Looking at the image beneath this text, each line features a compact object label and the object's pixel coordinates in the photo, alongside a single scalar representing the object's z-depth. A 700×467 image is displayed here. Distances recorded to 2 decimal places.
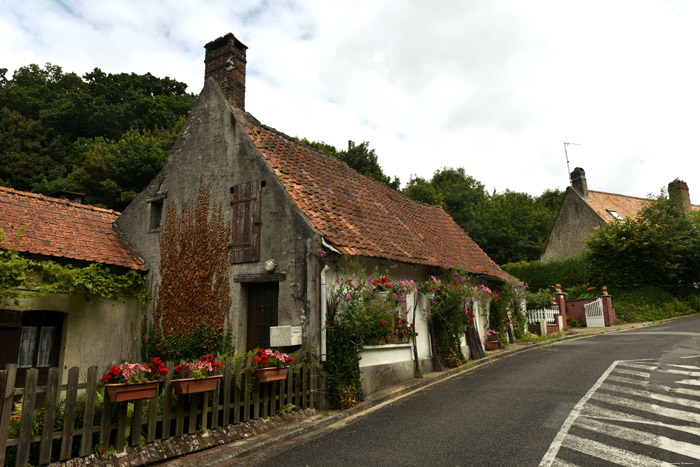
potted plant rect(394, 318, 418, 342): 10.02
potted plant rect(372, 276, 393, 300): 9.31
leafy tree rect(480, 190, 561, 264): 41.53
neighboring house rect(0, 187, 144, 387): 9.88
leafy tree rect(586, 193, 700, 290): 24.05
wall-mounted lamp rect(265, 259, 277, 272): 9.20
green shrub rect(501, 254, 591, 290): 27.50
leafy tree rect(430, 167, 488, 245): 42.09
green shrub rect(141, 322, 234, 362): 10.00
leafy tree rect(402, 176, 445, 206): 39.22
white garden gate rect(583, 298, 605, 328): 22.81
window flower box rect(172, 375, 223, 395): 6.01
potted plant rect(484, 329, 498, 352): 15.05
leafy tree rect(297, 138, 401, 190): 34.34
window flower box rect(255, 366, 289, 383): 7.05
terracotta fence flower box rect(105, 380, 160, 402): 5.38
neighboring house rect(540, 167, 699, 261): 30.90
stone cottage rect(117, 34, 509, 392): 9.04
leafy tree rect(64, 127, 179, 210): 24.89
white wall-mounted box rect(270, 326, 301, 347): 8.29
